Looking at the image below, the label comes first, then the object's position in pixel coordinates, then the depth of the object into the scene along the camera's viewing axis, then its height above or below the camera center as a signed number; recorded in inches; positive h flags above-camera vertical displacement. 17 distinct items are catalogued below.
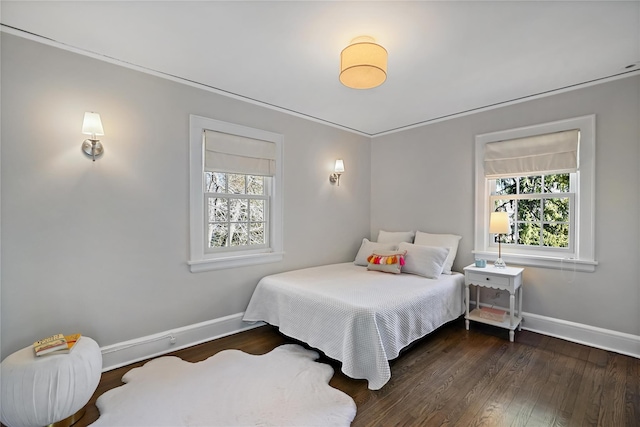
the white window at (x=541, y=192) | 111.4 +8.5
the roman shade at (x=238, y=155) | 114.7 +23.3
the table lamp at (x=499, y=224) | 120.3 -5.0
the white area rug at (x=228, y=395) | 69.4 -48.9
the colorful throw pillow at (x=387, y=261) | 130.6 -22.7
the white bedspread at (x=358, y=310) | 84.4 -33.3
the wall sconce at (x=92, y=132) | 84.7 +22.5
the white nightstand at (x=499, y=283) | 114.0 -28.7
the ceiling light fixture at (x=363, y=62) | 78.3 +40.3
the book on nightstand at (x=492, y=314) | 119.8 -42.5
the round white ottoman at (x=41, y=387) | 62.2 -38.5
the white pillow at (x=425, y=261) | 124.6 -21.1
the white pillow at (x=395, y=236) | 157.6 -13.6
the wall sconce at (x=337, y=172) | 156.5 +21.1
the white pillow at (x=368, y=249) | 145.7 -18.7
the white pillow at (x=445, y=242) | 138.3 -14.9
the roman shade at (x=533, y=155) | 113.5 +23.7
